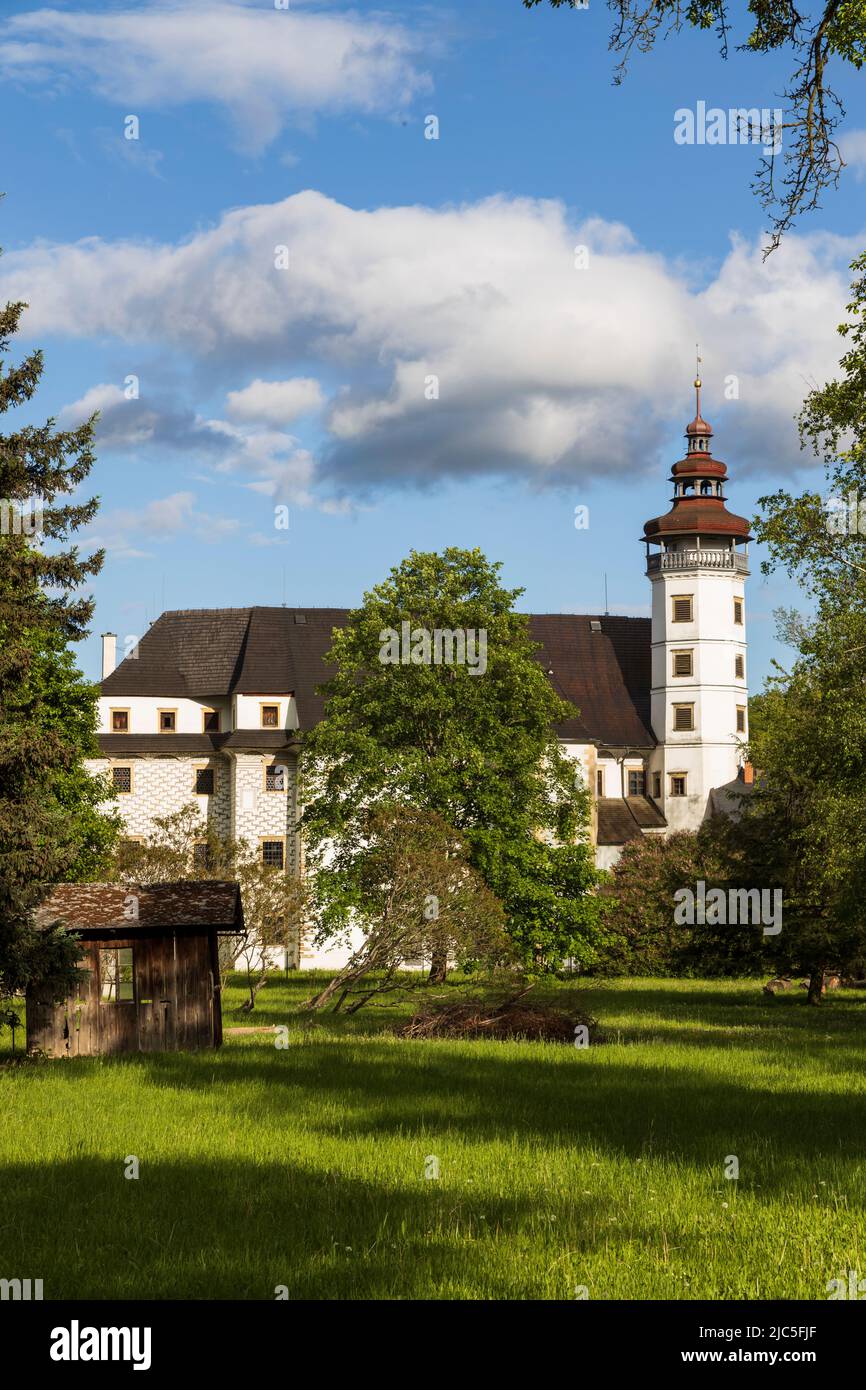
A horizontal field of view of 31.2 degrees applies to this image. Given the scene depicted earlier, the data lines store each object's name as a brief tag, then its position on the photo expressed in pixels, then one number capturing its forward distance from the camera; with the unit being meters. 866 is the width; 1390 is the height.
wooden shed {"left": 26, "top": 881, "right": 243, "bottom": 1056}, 29.45
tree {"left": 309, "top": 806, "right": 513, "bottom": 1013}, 38.38
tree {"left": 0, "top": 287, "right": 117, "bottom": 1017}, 25.95
